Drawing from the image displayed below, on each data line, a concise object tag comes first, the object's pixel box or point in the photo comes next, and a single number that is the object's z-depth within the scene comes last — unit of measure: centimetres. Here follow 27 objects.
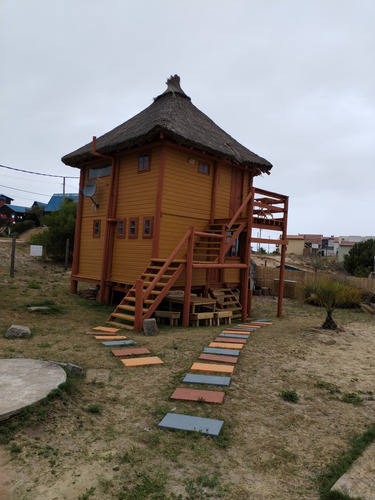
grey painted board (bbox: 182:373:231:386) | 523
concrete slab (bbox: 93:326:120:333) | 852
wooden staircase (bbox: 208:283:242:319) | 1187
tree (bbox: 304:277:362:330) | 1035
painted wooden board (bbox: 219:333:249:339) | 840
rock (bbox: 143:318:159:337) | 830
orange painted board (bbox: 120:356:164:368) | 592
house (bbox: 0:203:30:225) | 4916
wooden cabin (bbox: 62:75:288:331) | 1092
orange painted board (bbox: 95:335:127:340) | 757
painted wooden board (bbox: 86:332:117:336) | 809
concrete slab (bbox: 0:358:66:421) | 377
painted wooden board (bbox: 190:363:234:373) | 577
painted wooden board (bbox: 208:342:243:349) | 734
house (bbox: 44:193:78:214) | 4741
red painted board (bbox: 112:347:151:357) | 643
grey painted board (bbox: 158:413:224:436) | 383
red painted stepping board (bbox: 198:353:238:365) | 632
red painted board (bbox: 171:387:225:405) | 459
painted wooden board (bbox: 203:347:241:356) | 683
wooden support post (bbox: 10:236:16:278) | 1667
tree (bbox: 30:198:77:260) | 2323
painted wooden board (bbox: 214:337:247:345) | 781
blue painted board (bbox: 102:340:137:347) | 709
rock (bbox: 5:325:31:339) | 708
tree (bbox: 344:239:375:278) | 3061
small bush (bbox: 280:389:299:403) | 484
